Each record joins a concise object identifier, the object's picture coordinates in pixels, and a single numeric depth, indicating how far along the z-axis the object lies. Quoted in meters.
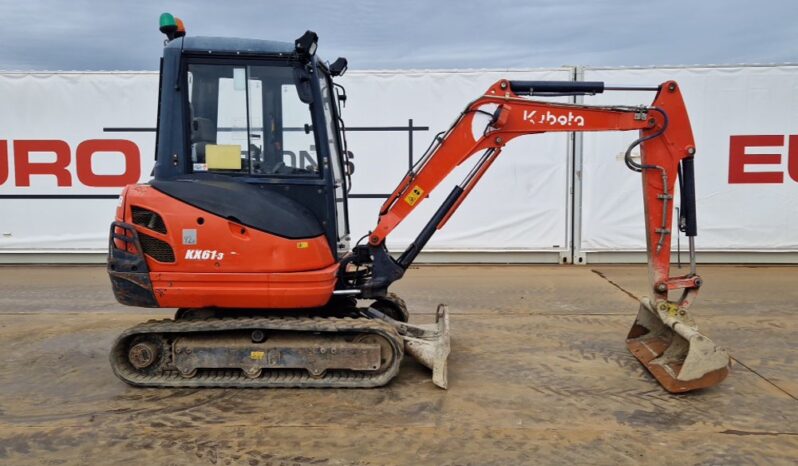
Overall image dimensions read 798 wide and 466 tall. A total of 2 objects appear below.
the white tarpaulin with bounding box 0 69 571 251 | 9.86
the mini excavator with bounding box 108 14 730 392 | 4.27
